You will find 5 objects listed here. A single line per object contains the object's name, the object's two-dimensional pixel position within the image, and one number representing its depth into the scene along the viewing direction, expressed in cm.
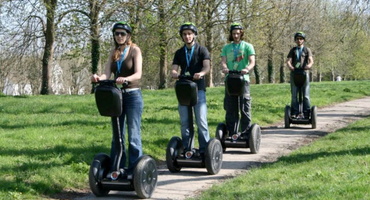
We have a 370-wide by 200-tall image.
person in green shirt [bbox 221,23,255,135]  1639
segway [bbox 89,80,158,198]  1098
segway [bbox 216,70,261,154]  1656
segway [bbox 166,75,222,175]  1303
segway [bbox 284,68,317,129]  2266
